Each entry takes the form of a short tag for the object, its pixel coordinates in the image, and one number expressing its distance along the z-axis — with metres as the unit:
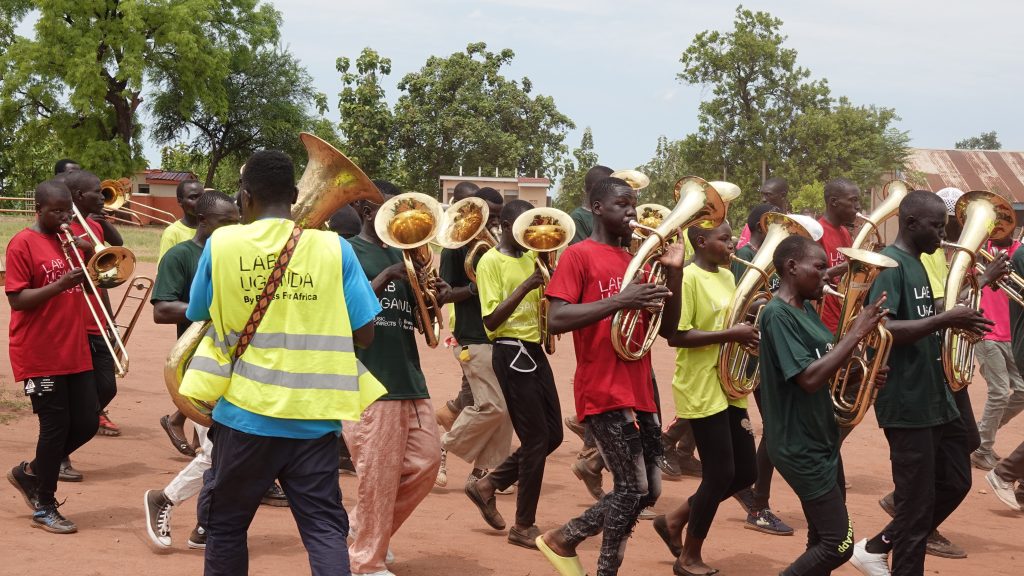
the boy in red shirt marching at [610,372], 5.39
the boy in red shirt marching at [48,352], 6.77
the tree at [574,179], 52.94
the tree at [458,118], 51.69
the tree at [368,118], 50.91
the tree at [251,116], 55.09
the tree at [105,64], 46.56
